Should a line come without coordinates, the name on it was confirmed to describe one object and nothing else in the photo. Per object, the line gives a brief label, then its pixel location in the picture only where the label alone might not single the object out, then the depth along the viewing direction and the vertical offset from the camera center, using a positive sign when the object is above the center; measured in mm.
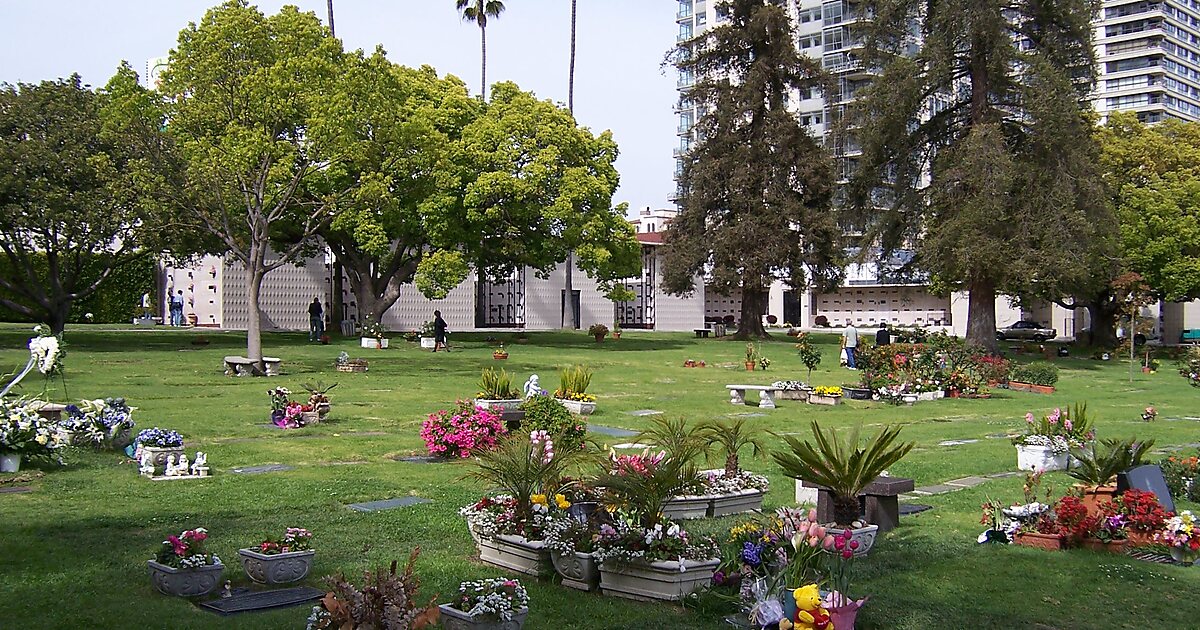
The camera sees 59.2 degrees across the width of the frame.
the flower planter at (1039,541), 8117 -1757
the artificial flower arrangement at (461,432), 12250 -1410
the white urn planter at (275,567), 6648 -1628
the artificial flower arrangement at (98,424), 12109 -1338
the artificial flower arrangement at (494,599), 5402 -1505
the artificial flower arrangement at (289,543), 6793 -1518
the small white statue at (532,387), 14711 -1073
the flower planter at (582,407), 17297 -1568
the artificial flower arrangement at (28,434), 10664 -1288
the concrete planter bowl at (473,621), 5363 -1591
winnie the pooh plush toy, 5410 -1540
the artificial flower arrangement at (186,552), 6465 -1515
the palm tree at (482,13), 56562 +16131
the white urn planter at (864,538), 7625 -1640
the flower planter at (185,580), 6363 -1644
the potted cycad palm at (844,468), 7926 -1175
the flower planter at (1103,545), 7961 -1751
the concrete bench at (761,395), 19984 -1603
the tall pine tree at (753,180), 45156 +5874
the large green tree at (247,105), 25734 +5098
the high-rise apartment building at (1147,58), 90000 +22285
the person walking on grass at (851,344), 31703 -922
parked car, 58156 -1015
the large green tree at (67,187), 28734 +3369
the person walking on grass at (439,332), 33844 -674
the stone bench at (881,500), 8008 -1468
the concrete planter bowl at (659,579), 6422 -1640
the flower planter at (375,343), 34156 -1048
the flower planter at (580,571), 6719 -1665
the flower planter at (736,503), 8891 -1639
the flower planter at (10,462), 10612 -1554
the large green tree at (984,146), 33781 +5812
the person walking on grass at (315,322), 37125 -410
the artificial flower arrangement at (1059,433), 11984 -1364
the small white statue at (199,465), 10664 -1574
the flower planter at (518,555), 7031 -1663
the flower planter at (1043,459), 12109 -1662
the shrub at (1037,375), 26125 -1509
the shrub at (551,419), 12282 -1289
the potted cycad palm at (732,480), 8984 -1508
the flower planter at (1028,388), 25562 -1801
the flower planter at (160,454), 10828 -1486
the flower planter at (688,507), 8633 -1609
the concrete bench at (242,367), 23750 -1303
